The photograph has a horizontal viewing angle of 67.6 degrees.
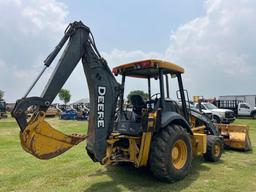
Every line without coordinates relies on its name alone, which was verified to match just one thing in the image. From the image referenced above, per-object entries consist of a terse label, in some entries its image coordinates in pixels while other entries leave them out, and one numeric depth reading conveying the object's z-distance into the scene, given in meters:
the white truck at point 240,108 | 19.07
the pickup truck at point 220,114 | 13.41
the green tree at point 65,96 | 42.60
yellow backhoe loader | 3.22
